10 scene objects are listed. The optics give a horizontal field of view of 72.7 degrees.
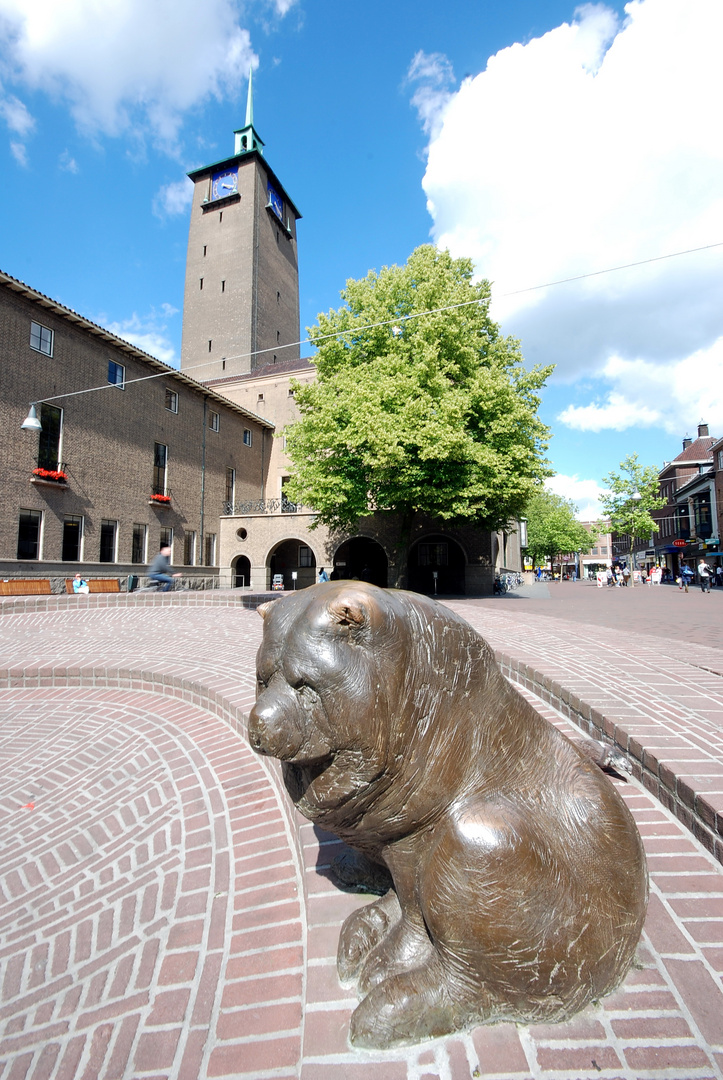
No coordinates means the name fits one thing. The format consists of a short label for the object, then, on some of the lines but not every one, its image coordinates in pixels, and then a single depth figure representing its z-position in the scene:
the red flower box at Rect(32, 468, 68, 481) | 18.11
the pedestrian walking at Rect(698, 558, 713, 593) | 25.77
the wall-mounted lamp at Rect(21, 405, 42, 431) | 13.49
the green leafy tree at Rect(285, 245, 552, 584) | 15.22
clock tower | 38.16
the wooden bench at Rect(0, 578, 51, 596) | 15.18
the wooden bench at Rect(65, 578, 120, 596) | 17.81
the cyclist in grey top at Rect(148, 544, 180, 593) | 12.47
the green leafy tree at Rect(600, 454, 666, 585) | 35.95
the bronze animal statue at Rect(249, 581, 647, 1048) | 1.18
